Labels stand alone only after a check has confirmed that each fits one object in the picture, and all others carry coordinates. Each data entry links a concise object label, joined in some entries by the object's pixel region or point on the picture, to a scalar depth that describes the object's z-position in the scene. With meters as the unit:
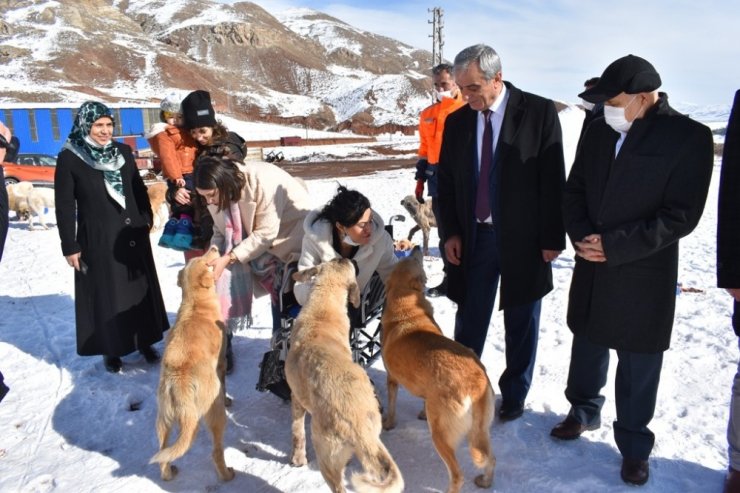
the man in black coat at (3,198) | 3.55
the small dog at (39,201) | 11.77
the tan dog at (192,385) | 3.00
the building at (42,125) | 23.56
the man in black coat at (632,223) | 2.59
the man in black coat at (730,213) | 2.48
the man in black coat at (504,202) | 3.25
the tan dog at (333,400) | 2.57
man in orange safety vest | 6.02
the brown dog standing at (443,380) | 2.78
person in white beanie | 4.64
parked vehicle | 16.86
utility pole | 34.69
